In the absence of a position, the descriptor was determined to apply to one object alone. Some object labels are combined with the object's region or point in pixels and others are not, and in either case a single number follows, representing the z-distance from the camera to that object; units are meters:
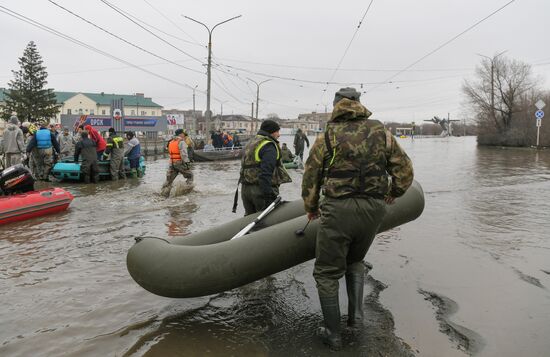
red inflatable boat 7.44
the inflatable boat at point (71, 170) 12.83
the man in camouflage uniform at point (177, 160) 10.43
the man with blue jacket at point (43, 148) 12.74
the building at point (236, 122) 142.38
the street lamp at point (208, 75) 26.50
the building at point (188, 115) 110.24
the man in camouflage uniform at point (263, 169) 4.75
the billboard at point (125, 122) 27.70
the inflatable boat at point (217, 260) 3.36
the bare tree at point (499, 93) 47.72
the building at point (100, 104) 92.62
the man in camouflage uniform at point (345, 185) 3.11
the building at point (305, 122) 138.00
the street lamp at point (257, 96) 49.65
